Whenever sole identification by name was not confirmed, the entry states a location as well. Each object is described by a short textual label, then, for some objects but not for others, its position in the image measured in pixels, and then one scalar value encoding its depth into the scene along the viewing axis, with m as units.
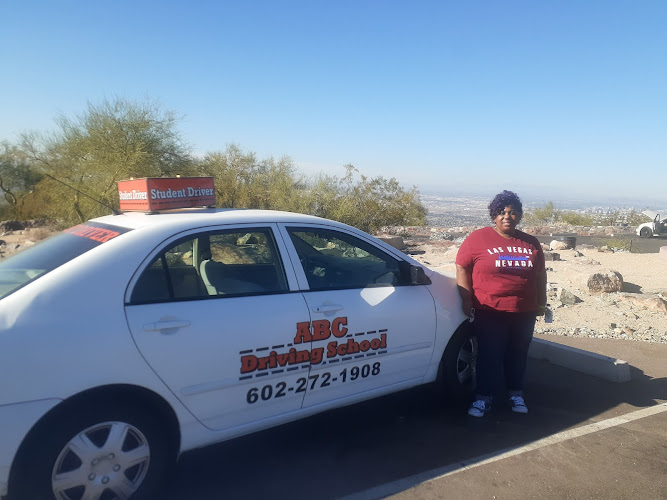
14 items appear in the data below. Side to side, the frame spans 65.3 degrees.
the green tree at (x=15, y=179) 26.62
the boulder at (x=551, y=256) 14.89
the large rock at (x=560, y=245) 19.33
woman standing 4.03
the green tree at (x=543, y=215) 44.06
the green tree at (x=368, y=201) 23.30
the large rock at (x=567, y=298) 8.27
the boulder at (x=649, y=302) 7.84
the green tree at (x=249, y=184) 21.88
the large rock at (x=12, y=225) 24.83
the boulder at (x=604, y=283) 9.17
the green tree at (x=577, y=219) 41.79
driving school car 2.40
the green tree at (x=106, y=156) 17.69
